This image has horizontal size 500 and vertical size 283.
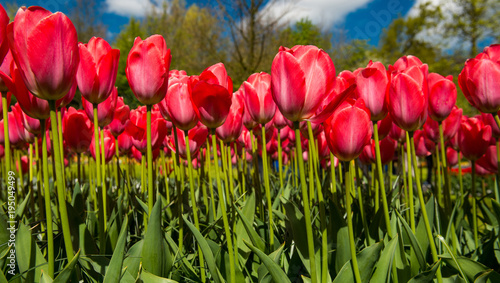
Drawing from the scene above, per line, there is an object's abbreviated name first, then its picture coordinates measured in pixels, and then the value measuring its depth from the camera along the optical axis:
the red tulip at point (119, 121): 0.68
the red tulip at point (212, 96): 0.45
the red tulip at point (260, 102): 0.53
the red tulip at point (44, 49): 0.36
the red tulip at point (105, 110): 0.56
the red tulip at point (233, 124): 0.59
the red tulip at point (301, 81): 0.39
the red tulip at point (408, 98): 0.45
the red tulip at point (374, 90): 0.48
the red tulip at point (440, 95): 0.52
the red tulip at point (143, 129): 0.59
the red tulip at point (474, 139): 0.65
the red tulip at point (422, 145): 0.93
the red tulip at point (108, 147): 0.78
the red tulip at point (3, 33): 0.38
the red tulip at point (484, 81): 0.51
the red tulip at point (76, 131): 0.63
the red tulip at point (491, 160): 0.77
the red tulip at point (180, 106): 0.49
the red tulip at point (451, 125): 0.70
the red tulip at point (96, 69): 0.46
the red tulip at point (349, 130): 0.41
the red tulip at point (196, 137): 0.60
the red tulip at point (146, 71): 0.45
